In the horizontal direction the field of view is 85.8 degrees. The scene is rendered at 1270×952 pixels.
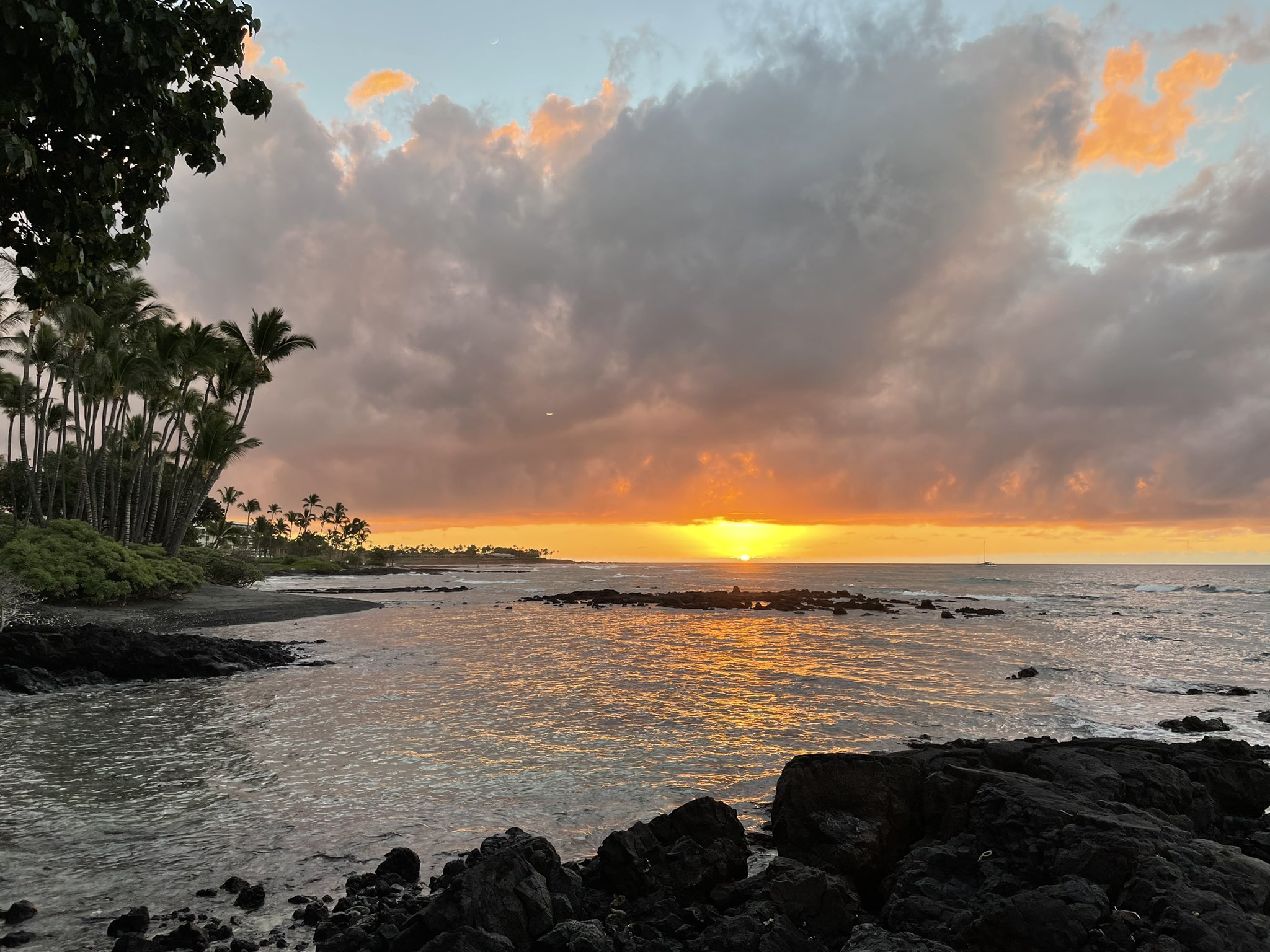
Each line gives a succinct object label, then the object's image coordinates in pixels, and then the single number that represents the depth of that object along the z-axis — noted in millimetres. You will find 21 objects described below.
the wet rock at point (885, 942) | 4566
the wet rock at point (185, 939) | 5212
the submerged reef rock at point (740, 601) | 53875
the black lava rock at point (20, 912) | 5578
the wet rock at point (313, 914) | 5711
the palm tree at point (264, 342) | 47438
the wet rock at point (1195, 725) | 14242
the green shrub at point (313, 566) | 110688
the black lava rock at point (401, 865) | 6547
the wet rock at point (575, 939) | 4840
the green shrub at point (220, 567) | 46031
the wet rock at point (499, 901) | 4906
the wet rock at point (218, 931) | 5410
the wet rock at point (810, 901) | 5441
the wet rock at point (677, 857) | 6160
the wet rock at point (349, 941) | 5062
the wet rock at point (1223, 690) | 19562
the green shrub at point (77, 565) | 27266
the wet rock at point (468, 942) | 4445
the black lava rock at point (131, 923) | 5387
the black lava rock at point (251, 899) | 5992
